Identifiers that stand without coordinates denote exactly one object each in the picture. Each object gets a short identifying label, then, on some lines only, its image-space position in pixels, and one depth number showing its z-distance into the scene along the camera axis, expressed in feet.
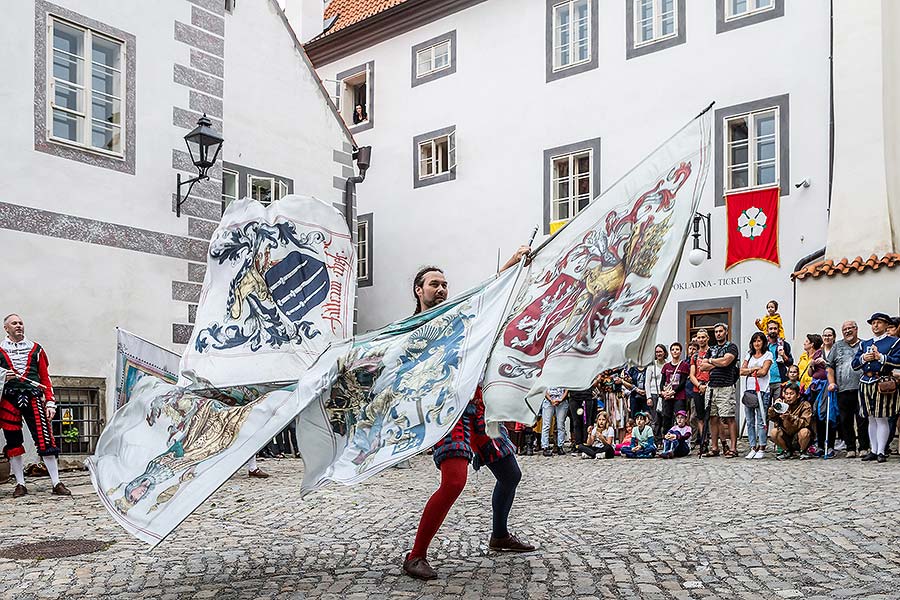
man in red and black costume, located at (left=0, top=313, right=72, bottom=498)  36.47
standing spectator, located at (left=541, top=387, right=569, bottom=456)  53.83
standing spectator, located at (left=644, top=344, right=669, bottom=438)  50.87
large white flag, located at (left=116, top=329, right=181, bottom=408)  24.05
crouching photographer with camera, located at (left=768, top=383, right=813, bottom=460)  44.29
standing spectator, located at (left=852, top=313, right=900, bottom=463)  41.22
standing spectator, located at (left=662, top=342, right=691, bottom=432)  49.34
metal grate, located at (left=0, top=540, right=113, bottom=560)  23.76
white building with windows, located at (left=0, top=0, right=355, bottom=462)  45.06
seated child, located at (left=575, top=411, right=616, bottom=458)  50.11
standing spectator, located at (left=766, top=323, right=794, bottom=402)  46.73
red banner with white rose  61.16
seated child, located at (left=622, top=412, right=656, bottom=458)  49.19
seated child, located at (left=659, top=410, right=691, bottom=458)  47.96
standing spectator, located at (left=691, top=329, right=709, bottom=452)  48.03
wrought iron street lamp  50.19
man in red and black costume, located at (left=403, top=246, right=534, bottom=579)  19.34
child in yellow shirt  51.01
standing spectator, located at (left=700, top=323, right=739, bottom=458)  46.80
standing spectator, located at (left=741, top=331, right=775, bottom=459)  45.91
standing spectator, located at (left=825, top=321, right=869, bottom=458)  43.09
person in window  86.84
